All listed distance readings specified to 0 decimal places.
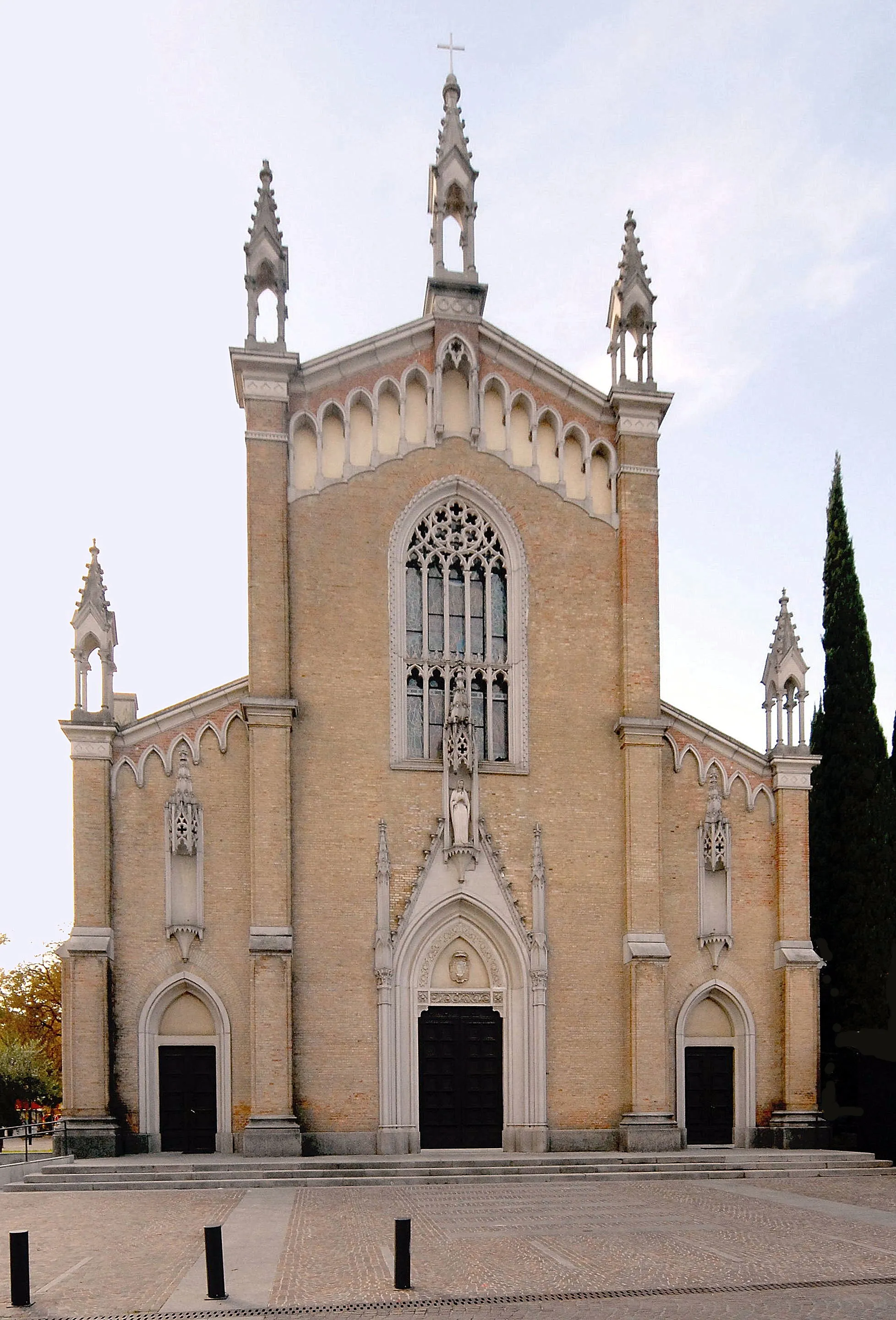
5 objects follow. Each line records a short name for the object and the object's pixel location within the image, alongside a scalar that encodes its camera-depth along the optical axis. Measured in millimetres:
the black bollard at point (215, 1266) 11969
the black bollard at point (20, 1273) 11844
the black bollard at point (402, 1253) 12414
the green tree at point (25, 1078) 29859
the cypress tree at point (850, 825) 26703
